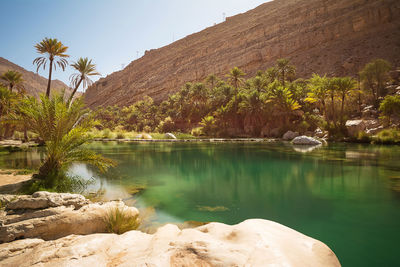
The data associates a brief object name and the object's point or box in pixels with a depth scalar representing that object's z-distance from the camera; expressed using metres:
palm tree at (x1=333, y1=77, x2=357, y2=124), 25.58
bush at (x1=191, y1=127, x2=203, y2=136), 39.31
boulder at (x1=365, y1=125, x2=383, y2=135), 24.06
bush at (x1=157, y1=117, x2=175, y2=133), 47.76
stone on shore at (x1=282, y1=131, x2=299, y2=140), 30.33
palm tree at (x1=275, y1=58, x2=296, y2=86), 40.04
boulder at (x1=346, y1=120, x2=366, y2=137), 25.07
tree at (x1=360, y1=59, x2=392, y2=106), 32.53
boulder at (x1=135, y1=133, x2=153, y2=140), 34.87
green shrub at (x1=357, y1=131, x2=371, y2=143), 22.48
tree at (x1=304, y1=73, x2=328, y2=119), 27.14
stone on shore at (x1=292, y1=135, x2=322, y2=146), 22.40
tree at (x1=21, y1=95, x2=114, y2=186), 7.19
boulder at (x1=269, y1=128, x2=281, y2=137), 33.50
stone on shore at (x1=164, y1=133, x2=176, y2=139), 35.59
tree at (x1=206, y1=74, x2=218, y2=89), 51.04
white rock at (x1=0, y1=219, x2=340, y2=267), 2.25
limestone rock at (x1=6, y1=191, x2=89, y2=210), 4.11
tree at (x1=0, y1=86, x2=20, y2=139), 22.30
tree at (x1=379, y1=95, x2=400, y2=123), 22.54
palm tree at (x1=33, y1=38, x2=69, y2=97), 21.89
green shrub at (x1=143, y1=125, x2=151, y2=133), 51.00
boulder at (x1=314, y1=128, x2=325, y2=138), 28.91
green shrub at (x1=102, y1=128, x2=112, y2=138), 36.43
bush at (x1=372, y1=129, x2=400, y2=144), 20.11
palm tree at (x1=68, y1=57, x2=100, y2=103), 26.58
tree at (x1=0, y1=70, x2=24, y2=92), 27.45
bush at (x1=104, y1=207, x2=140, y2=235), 4.01
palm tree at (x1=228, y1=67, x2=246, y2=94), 41.84
